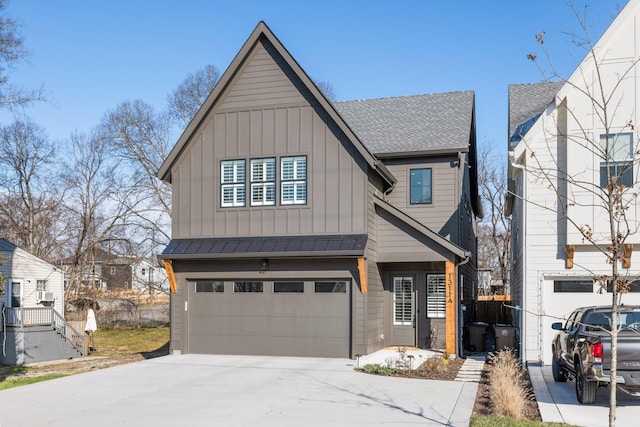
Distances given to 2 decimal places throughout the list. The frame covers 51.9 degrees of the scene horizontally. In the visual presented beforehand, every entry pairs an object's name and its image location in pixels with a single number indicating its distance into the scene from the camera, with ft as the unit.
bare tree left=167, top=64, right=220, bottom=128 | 128.06
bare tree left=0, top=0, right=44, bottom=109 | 63.93
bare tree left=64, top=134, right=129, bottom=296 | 130.31
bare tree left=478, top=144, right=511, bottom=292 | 141.08
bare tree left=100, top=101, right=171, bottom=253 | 123.34
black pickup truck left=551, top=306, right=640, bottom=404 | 32.99
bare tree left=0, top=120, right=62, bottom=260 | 132.36
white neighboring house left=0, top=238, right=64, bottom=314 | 92.94
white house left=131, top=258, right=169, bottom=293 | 120.61
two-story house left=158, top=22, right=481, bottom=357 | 59.72
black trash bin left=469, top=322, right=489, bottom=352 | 67.82
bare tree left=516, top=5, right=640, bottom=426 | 49.24
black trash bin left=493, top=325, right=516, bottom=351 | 61.46
